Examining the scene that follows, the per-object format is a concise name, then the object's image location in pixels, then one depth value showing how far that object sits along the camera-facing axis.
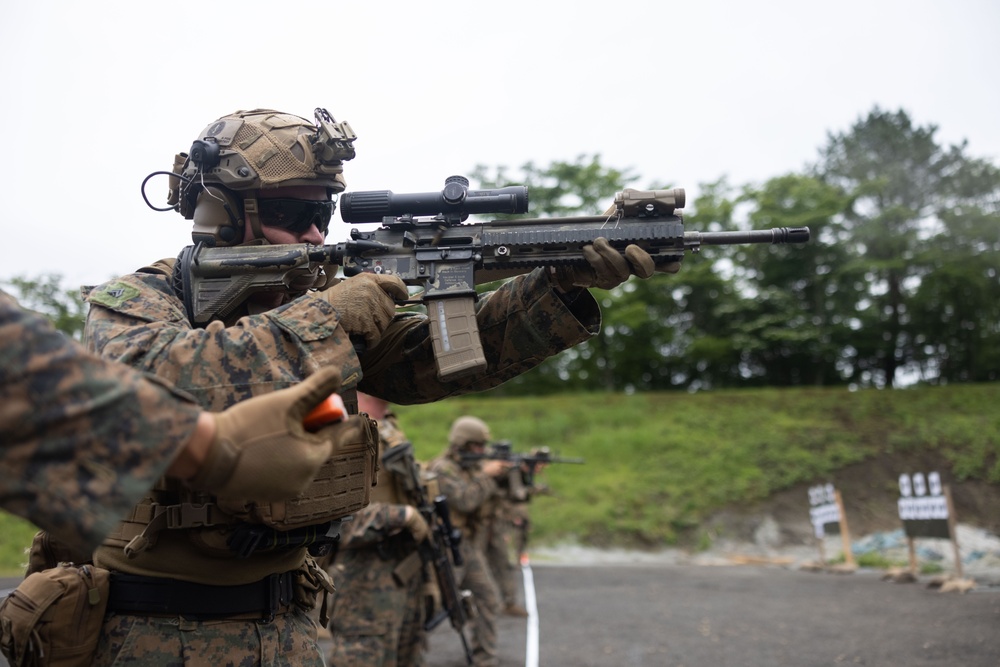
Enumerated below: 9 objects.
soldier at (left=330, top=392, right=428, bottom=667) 5.62
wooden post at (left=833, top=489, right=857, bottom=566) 16.62
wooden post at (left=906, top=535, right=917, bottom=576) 14.08
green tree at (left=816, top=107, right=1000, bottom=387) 31.41
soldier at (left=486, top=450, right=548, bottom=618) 12.28
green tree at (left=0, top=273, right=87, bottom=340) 21.34
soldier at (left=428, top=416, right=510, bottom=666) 8.80
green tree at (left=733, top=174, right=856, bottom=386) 31.28
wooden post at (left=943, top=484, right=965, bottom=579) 12.95
